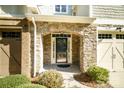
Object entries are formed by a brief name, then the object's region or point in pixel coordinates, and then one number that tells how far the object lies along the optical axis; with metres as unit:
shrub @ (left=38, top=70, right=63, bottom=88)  3.65
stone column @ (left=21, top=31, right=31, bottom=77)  4.60
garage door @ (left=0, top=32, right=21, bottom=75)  4.73
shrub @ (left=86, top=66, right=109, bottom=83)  4.22
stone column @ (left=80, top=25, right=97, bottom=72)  4.87
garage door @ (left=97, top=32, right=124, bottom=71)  5.33
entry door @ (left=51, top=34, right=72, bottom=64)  6.26
